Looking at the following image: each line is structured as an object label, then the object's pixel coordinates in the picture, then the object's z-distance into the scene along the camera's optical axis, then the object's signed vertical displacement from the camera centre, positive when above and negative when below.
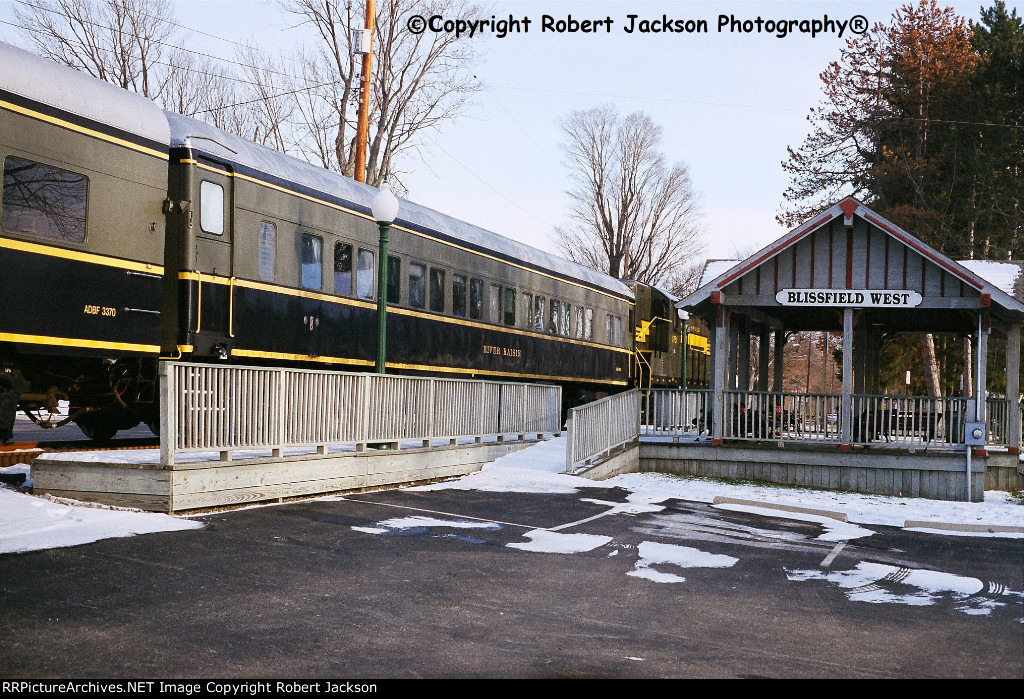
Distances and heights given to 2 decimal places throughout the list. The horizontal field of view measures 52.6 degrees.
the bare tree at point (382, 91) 35.97 +9.80
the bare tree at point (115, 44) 36.81 +11.80
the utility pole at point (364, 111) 24.12 +6.30
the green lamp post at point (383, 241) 14.34 +1.76
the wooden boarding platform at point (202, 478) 9.80 -1.16
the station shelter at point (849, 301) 19.27 +1.33
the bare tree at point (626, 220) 60.28 +8.75
